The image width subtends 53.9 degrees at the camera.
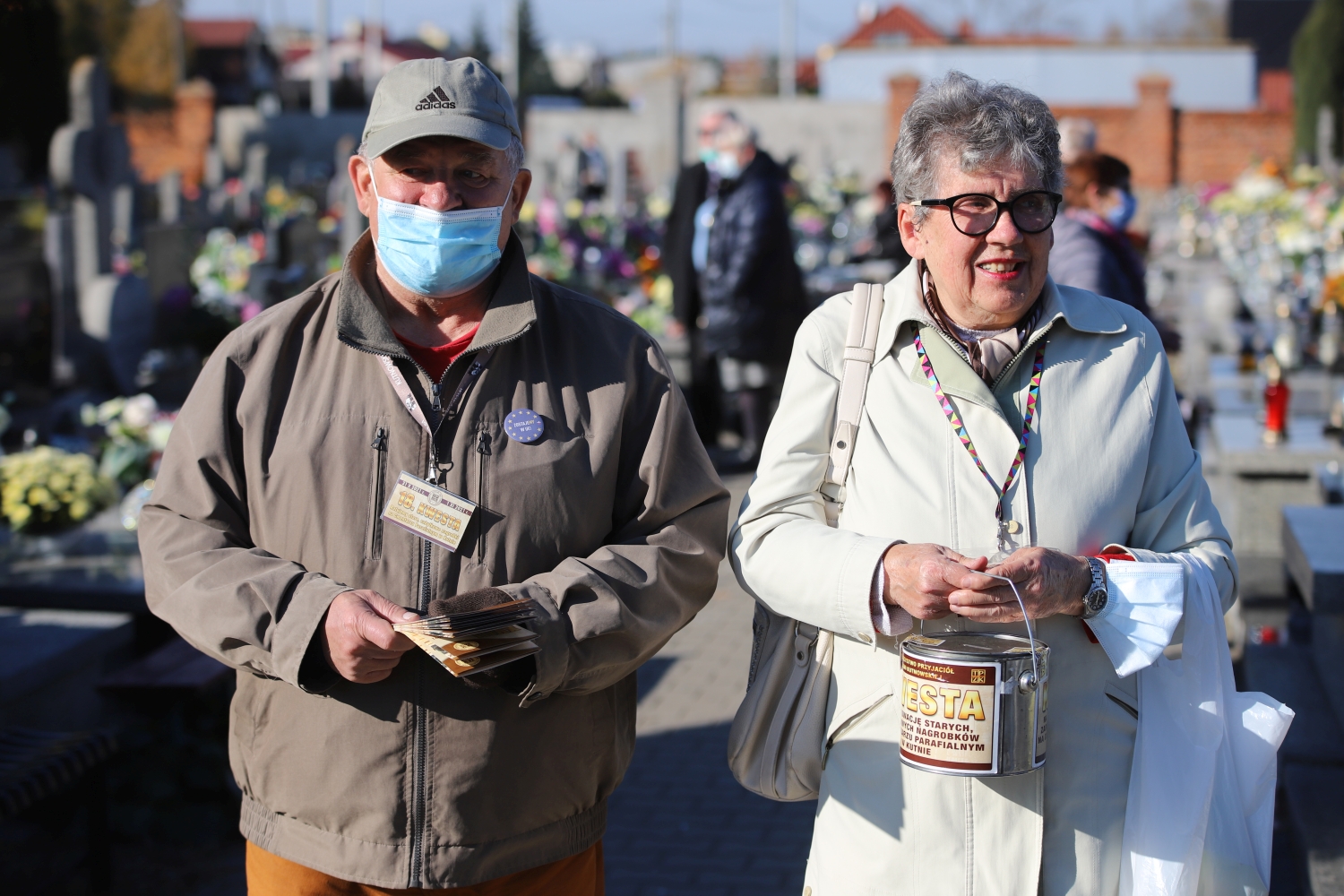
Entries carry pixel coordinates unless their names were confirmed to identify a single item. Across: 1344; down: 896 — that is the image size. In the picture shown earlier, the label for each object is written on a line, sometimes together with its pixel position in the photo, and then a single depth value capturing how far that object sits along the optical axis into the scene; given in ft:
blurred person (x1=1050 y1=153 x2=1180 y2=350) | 12.69
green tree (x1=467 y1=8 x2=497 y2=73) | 185.77
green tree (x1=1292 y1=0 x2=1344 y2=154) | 91.76
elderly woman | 6.77
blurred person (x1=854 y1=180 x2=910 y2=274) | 30.81
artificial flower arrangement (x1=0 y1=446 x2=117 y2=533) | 15.99
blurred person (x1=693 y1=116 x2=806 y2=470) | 25.16
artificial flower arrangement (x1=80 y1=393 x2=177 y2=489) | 18.22
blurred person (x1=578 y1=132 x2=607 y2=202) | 60.88
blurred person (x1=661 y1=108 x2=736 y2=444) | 27.09
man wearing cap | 6.98
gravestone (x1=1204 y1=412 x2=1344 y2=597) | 18.56
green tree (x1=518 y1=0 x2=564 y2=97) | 175.22
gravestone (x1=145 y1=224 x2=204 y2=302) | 33.91
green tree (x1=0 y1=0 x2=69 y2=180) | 67.00
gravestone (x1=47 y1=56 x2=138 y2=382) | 30.01
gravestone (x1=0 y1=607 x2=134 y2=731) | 12.40
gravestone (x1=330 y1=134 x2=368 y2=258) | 26.48
